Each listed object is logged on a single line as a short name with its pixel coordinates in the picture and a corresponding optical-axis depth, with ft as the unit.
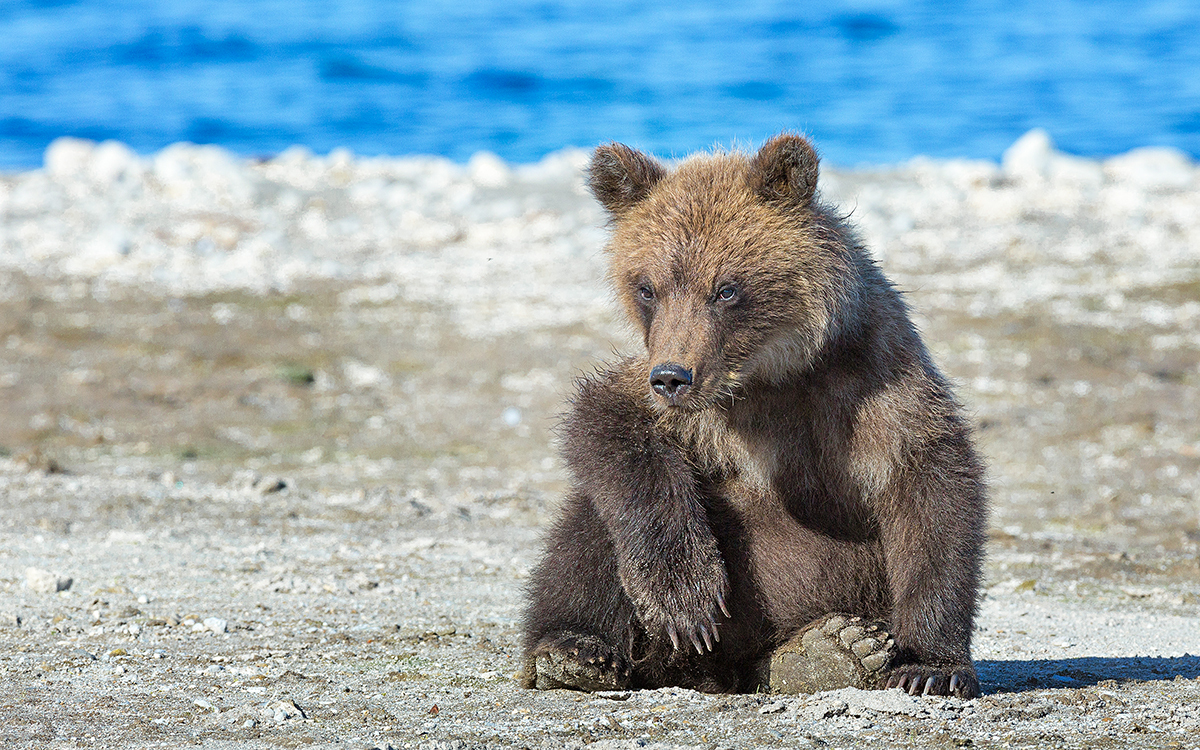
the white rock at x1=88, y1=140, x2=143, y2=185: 113.50
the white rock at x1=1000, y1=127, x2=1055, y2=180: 108.43
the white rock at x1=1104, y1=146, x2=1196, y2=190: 102.99
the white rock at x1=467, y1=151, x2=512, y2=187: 110.22
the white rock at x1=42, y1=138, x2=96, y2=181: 118.73
